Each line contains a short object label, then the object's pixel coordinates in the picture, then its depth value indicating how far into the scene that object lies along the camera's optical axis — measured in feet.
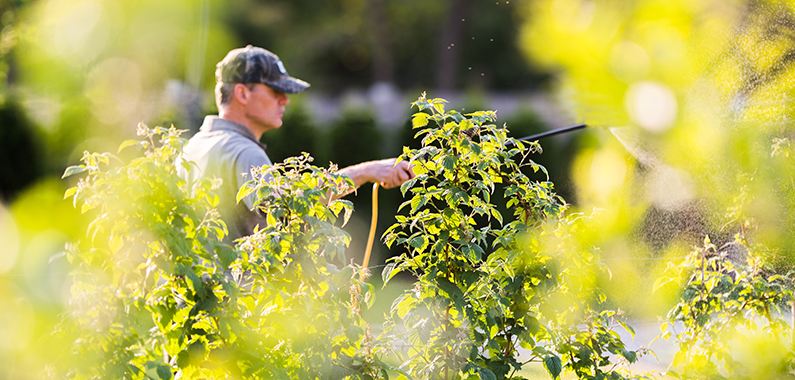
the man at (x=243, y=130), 31.20
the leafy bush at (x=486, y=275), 30.03
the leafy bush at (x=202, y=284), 29.15
